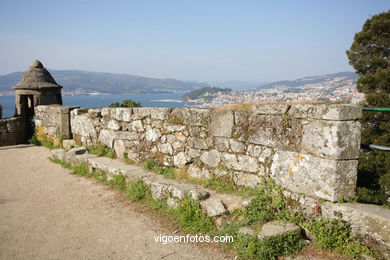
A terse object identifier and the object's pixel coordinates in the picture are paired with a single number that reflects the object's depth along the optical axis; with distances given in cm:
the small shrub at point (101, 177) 603
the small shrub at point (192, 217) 384
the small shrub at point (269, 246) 308
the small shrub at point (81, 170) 656
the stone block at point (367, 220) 285
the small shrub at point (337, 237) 301
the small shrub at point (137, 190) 501
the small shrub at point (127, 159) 628
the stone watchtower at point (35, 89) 1065
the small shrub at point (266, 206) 367
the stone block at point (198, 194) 416
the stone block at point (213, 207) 387
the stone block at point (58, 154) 763
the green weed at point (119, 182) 553
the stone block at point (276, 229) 324
